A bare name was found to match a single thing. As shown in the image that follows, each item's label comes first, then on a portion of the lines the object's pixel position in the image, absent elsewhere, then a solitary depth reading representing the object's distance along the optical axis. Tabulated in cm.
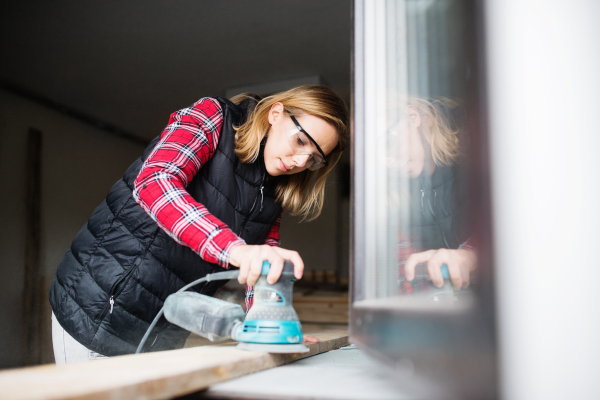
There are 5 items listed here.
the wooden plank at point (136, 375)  42
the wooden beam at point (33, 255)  380
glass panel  39
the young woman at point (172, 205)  106
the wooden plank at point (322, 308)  353
